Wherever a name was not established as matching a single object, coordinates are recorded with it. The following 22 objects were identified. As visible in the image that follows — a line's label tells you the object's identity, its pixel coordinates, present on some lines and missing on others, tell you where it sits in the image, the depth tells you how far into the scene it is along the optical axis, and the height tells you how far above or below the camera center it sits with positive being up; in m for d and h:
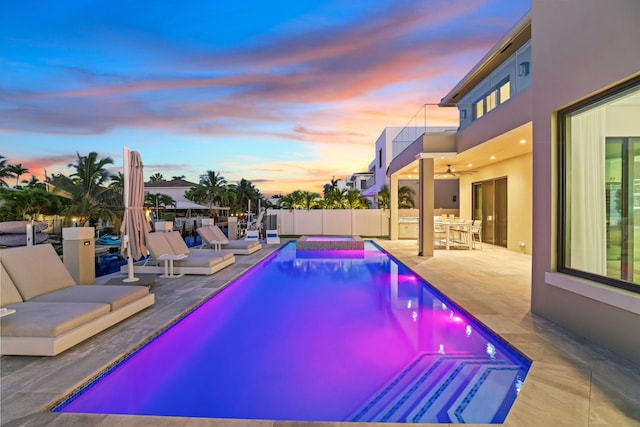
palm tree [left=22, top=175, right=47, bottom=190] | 33.34 +3.60
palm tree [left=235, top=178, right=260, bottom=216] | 47.62 +2.71
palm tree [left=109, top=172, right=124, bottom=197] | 20.20 +1.58
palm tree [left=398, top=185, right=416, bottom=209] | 22.95 +0.94
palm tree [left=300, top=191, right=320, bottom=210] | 20.59 +0.72
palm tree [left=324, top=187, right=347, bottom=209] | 21.05 +0.72
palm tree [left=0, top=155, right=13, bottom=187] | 24.96 +3.52
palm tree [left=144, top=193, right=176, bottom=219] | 34.88 +1.38
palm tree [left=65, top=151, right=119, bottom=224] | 18.41 +1.47
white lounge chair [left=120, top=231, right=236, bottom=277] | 8.02 -1.21
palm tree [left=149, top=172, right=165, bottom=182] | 57.13 +6.34
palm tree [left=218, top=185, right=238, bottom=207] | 42.25 +2.13
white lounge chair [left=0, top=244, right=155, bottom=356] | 3.49 -1.13
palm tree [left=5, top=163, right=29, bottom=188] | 27.36 +3.95
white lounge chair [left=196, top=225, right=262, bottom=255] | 11.40 -1.14
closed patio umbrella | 6.65 -0.03
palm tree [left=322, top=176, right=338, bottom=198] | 56.86 +4.92
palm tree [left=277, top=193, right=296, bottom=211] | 20.70 +0.62
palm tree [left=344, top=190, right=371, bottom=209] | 20.78 +0.64
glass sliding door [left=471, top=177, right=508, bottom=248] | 13.83 +0.05
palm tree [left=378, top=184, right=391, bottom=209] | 20.57 +0.73
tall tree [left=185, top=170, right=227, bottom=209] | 41.84 +3.01
